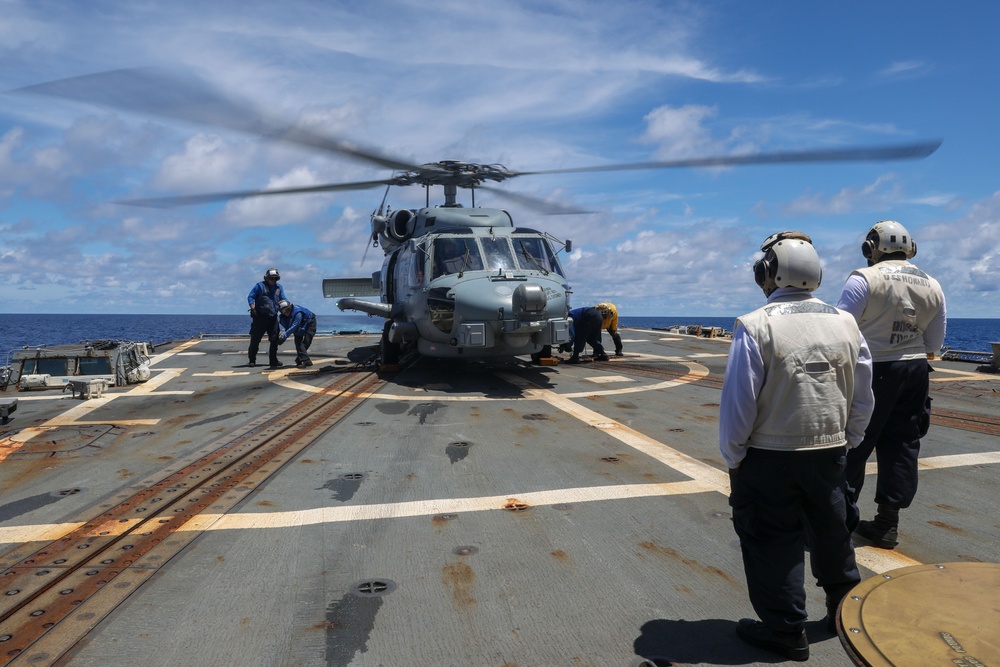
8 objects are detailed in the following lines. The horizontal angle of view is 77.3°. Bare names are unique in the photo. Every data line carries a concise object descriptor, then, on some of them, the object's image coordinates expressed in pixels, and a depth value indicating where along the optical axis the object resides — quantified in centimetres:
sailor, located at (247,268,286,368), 1216
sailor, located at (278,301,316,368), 1250
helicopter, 938
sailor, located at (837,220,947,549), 367
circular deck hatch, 207
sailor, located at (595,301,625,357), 1347
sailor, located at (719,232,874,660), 256
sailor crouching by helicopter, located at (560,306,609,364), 1300
